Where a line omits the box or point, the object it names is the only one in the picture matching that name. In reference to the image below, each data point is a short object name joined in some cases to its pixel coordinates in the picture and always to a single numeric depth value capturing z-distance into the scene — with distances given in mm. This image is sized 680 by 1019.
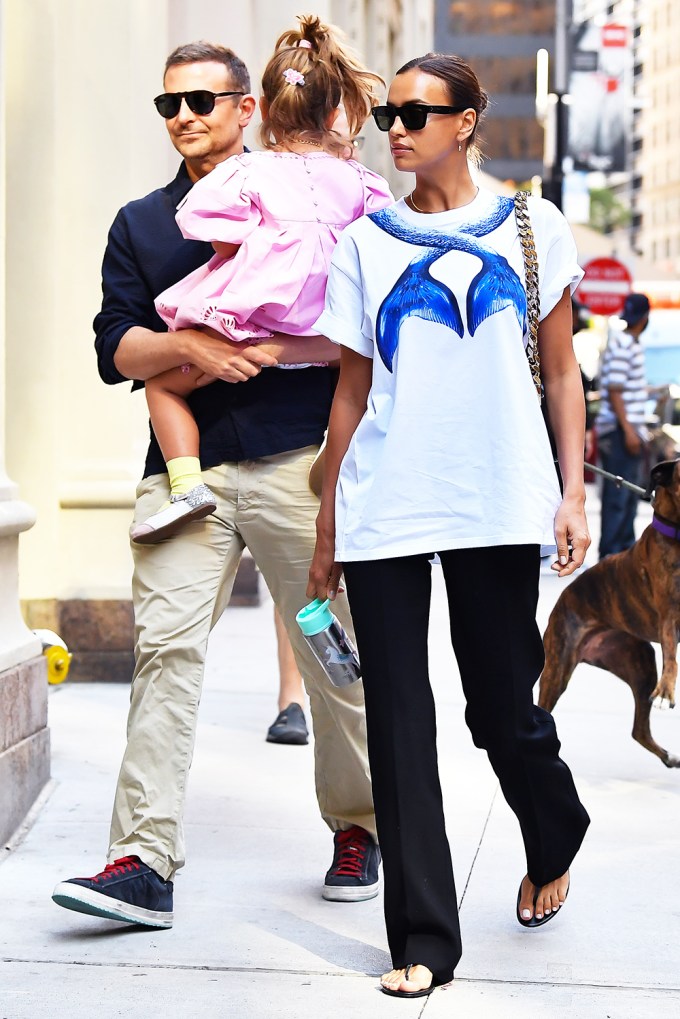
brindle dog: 10750
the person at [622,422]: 24109
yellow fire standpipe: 11760
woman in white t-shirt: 7094
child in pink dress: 8016
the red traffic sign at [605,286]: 46125
